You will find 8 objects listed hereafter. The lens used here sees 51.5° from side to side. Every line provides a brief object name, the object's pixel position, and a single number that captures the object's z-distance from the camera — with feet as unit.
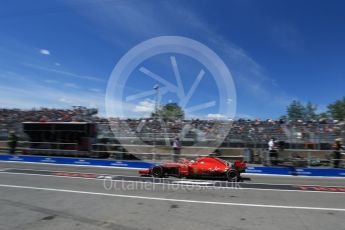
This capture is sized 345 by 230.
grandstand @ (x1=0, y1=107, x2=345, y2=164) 67.46
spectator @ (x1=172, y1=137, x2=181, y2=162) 70.74
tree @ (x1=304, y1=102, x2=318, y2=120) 243.60
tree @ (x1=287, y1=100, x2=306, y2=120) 242.99
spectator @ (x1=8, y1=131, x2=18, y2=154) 84.07
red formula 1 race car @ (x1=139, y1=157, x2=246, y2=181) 45.14
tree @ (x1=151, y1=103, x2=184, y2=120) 273.03
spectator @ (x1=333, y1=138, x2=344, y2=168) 60.78
